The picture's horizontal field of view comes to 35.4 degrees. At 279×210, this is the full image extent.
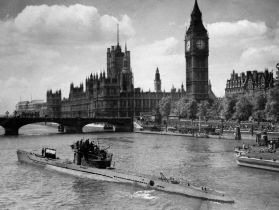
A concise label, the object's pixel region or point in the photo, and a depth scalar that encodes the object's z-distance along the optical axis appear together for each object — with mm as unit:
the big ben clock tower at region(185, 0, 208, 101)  164500
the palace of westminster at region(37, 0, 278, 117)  162375
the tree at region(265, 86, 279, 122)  101312
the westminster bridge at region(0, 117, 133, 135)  121188
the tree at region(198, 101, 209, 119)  135762
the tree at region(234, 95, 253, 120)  114562
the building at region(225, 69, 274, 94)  142750
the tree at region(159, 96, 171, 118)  161375
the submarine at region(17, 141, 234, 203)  34750
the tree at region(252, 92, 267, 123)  109062
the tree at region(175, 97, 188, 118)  143875
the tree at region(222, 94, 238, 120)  120688
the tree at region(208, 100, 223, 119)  130612
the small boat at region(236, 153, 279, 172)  48656
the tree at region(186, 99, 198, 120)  142000
